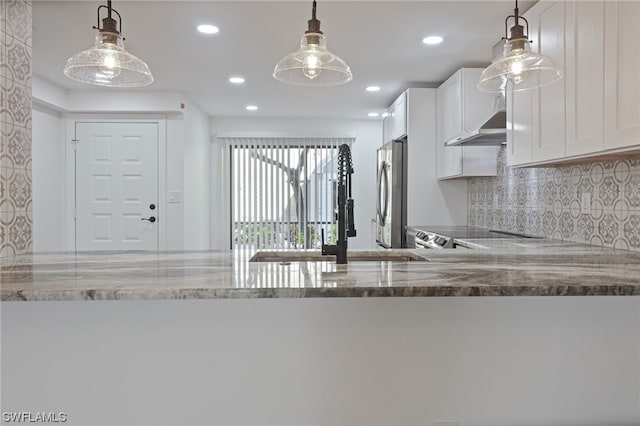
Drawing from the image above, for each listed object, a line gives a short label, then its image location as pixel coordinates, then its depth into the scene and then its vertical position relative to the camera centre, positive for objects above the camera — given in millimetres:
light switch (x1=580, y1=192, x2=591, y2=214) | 2498 +35
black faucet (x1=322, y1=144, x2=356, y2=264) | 1673 -3
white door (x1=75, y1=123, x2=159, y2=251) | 5047 +269
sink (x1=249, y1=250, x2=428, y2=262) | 2082 -223
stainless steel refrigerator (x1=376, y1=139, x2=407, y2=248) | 4473 +165
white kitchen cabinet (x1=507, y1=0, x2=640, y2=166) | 1751 +563
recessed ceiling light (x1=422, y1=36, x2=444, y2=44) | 3170 +1226
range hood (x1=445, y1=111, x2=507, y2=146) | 2934 +511
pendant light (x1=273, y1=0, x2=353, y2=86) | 1701 +584
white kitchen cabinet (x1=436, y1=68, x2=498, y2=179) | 3699 +774
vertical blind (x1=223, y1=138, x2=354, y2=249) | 6348 +277
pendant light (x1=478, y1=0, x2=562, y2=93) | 1735 +571
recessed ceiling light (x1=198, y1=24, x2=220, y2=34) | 2982 +1231
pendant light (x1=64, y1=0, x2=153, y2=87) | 1692 +575
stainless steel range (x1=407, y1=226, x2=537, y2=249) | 3057 -196
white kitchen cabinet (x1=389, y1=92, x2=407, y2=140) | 4496 +990
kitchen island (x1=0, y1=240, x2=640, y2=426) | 1478 -506
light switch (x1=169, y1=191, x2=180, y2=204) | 5074 +143
